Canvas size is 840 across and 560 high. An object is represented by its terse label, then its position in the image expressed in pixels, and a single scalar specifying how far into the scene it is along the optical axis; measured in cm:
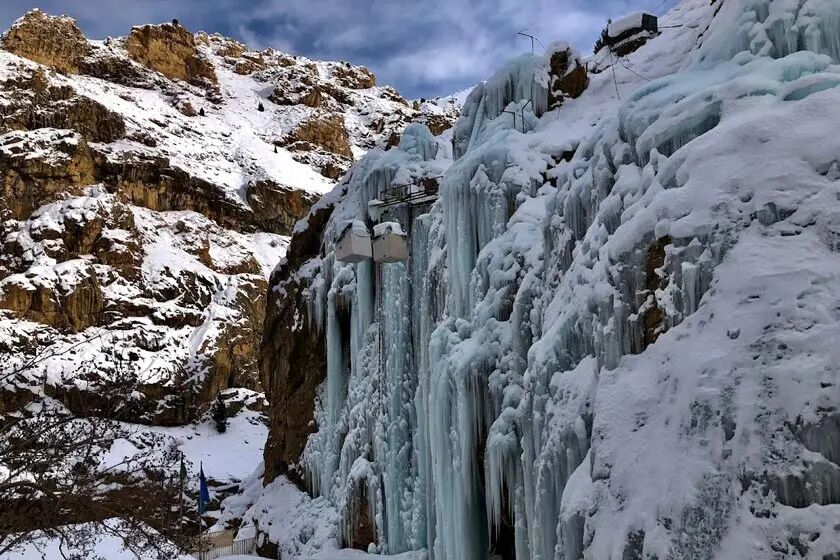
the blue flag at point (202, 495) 2244
